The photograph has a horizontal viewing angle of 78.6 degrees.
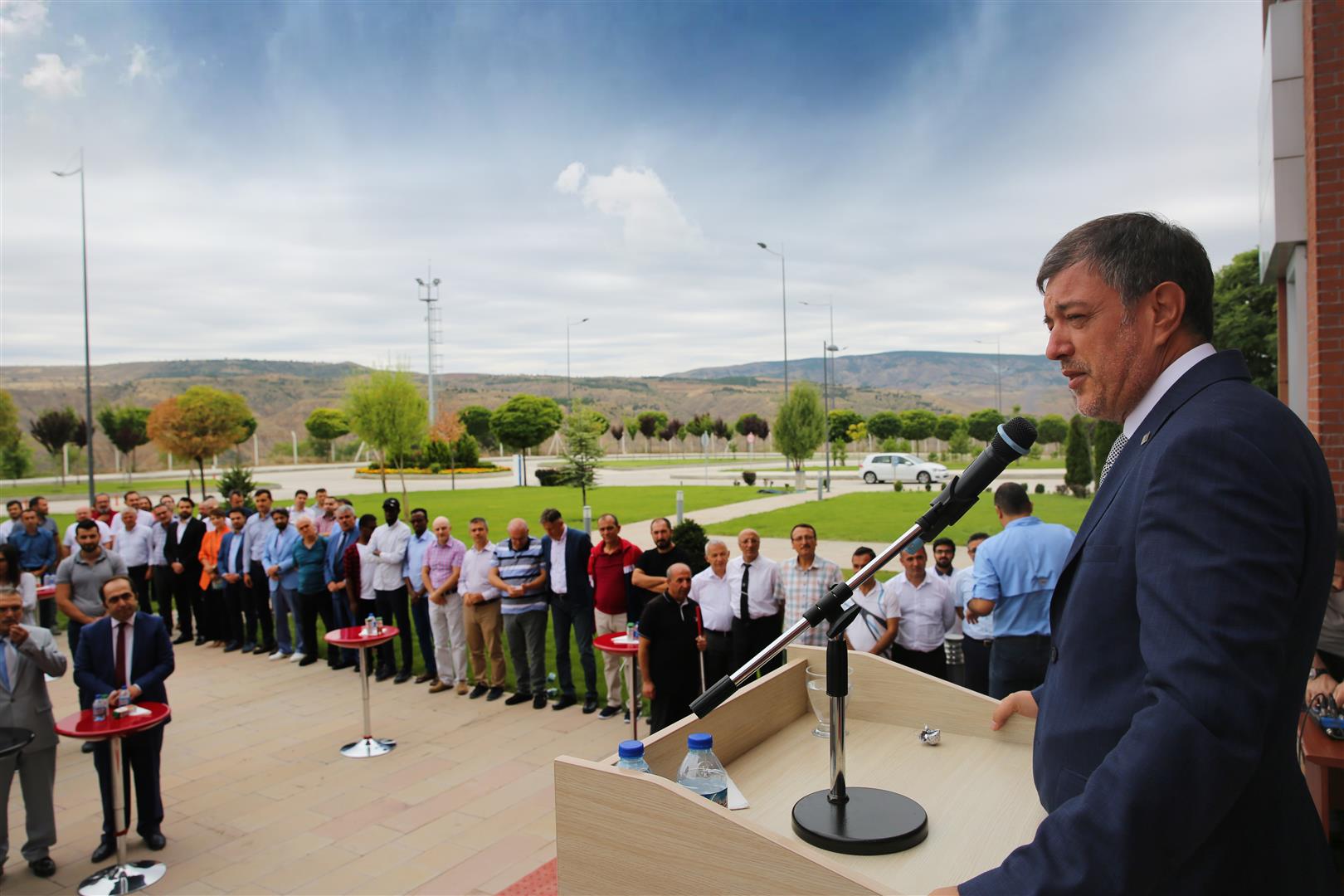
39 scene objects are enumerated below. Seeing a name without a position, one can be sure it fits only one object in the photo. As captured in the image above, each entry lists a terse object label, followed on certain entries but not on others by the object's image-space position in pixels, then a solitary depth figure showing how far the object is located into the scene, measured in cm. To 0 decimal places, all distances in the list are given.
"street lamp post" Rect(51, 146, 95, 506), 2147
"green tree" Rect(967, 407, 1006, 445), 7012
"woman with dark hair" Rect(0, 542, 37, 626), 734
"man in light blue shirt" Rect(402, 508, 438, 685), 984
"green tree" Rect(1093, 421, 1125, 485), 2584
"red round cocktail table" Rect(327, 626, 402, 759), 758
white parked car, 3897
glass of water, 246
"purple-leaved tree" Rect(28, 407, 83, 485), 4569
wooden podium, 175
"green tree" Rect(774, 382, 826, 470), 4106
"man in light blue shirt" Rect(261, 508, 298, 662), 1091
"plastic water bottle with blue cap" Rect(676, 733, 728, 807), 219
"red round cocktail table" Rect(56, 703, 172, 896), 532
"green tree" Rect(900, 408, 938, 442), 7620
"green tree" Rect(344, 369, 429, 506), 3194
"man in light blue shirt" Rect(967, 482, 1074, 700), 571
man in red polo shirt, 860
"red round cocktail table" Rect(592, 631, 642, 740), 728
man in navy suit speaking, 113
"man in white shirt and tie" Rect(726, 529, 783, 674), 761
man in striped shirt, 892
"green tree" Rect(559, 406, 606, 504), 3083
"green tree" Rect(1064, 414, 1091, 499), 3002
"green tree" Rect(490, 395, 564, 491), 5022
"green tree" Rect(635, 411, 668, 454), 8094
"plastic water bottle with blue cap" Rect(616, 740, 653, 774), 210
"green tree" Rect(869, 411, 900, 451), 7506
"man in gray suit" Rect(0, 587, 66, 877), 562
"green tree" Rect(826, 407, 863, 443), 6894
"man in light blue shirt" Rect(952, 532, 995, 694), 684
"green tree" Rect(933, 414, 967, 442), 7688
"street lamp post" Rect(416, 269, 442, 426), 7750
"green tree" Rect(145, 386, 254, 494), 3506
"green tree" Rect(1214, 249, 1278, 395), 3566
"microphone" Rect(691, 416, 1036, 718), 189
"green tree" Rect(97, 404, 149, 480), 5006
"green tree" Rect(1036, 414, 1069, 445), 7232
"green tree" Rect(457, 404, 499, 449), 6444
